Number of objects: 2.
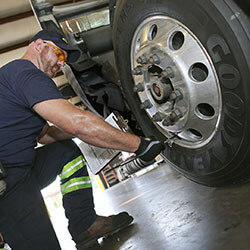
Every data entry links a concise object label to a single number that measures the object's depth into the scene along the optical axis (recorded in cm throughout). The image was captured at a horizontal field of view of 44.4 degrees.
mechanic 127
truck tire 93
